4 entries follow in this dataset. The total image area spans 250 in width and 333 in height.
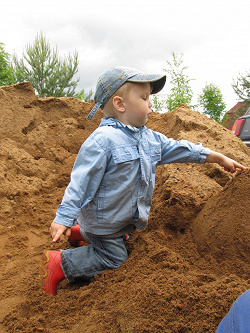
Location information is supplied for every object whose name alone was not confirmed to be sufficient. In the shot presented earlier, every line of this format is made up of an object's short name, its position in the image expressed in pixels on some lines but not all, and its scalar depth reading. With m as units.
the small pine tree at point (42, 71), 18.53
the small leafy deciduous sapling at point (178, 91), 9.49
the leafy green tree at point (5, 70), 16.42
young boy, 1.94
